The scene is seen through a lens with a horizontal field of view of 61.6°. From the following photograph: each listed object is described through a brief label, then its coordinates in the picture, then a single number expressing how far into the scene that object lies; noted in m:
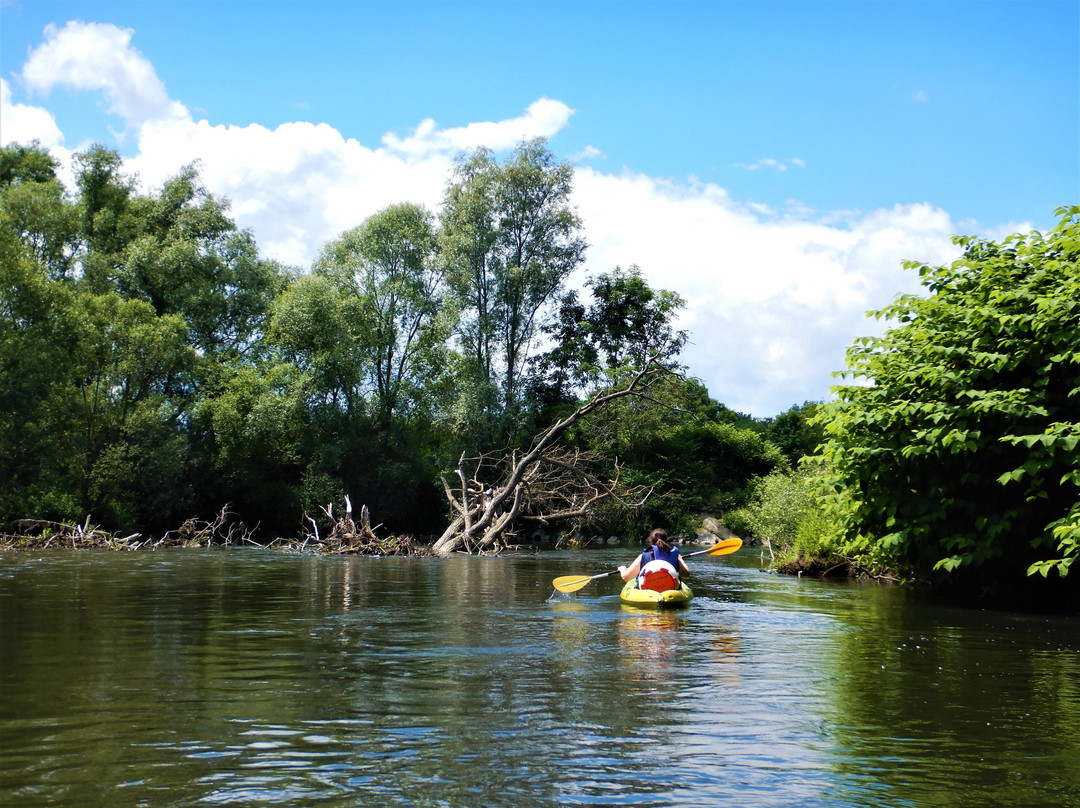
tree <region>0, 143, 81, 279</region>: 36.25
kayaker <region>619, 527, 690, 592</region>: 13.27
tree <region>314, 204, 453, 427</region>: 40.09
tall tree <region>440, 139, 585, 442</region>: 38.78
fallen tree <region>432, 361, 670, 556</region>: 28.19
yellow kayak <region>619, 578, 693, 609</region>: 12.98
